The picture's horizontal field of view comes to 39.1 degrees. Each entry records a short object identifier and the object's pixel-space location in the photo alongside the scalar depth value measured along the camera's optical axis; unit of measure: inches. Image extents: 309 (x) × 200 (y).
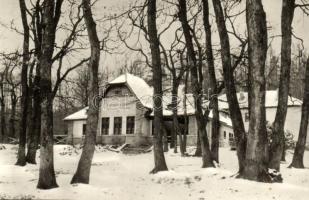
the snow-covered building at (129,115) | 1583.4
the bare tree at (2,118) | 2026.5
